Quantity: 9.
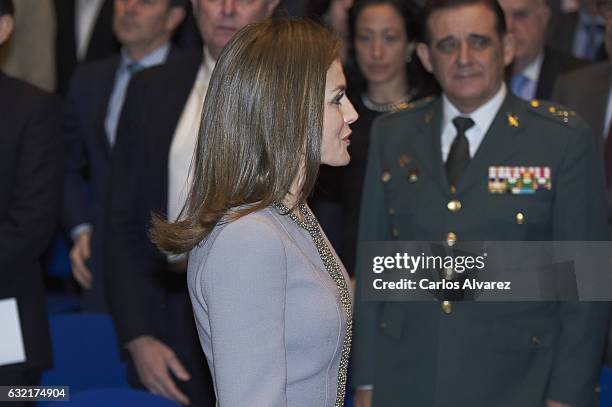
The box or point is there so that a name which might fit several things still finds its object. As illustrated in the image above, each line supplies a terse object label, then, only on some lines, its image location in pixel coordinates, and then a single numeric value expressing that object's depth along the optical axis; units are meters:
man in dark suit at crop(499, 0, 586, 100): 9.12
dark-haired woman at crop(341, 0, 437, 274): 8.20
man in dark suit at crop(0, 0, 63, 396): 6.72
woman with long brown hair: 3.93
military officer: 6.28
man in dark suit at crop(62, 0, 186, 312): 9.12
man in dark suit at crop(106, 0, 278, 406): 7.02
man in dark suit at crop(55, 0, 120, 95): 10.97
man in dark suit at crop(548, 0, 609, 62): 10.41
